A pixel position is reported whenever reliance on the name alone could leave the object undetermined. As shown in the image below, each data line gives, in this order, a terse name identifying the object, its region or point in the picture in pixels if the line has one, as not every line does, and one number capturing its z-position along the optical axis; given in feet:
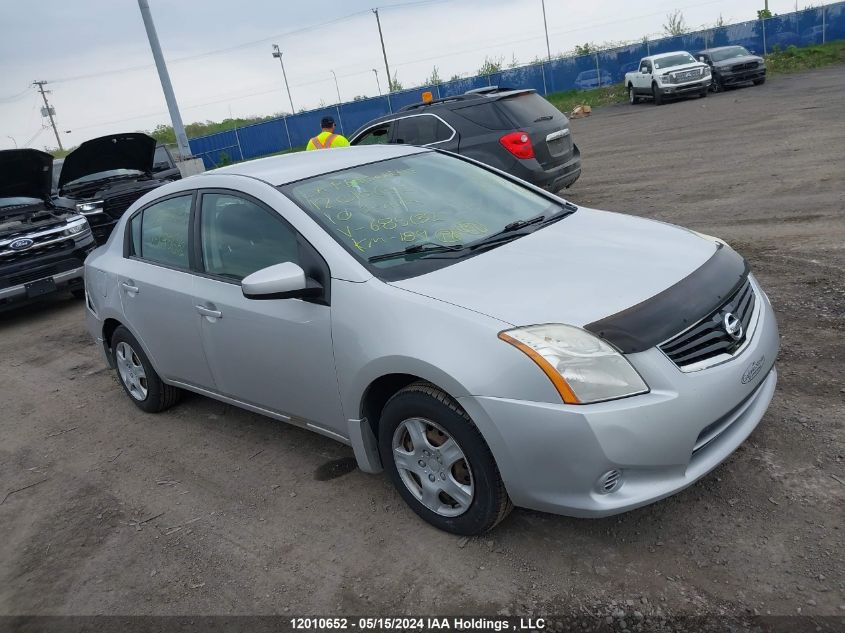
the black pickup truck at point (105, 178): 35.78
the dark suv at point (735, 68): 82.48
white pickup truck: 80.94
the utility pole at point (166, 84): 59.72
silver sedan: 9.00
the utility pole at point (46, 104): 259.53
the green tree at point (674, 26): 181.66
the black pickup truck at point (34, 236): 28.02
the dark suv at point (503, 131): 29.86
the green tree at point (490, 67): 171.89
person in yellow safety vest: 33.71
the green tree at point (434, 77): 187.64
